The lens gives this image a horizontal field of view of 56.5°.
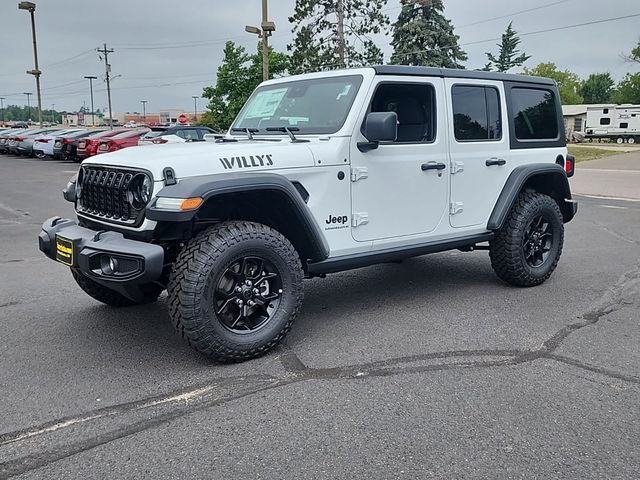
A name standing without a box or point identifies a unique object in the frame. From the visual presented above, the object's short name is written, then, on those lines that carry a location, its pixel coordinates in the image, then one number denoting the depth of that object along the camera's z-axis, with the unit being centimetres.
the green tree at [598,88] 10381
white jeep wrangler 369
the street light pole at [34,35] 3394
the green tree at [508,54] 6454
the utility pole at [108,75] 5316
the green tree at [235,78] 3259
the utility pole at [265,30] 1889
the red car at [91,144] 2098
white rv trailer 5494
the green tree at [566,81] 9275
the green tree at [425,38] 3481
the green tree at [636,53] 5912
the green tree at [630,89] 7275
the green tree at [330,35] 3422
